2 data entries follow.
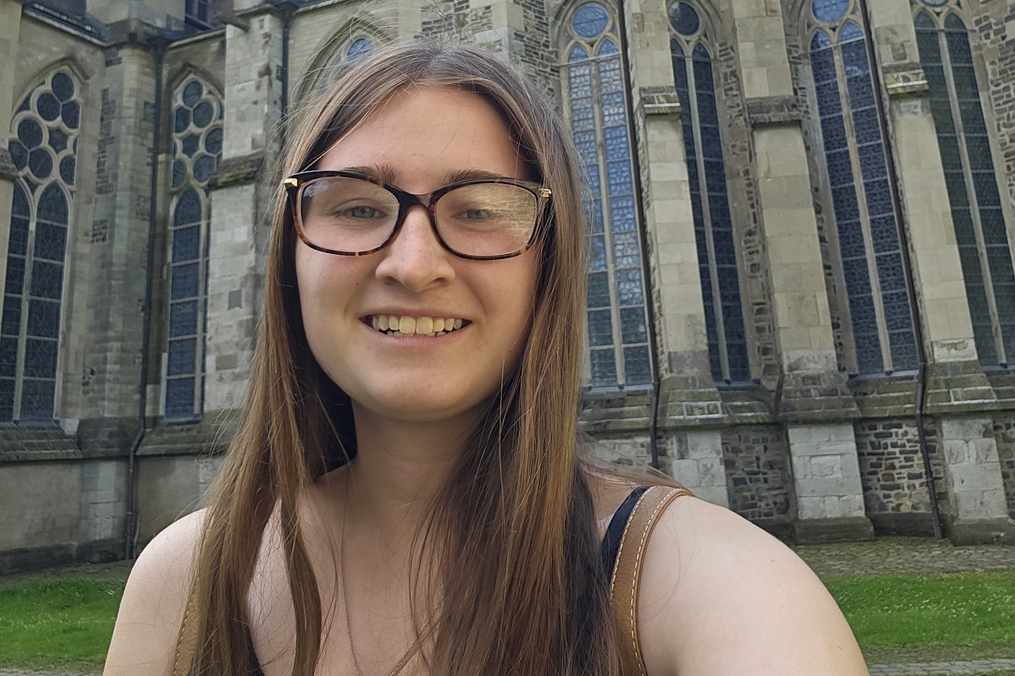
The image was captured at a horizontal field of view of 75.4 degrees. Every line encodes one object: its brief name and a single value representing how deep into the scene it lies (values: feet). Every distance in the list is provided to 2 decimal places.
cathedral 32.65
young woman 2.56
